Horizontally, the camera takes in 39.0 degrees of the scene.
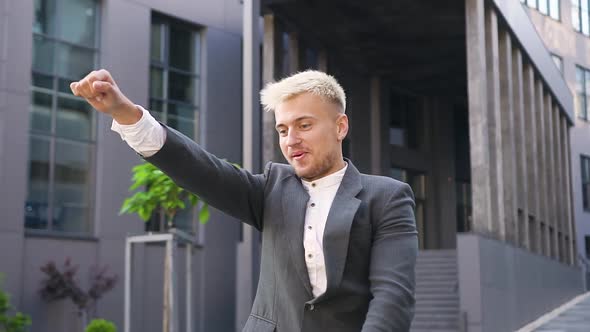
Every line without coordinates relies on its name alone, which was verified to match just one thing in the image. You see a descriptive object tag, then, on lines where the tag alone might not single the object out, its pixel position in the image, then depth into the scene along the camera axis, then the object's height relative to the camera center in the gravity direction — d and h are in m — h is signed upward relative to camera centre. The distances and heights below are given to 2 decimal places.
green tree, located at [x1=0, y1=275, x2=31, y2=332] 15.20 -0.72
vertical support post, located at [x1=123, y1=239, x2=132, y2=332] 11.81 -0.15
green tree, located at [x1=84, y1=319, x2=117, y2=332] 14.66 -0.81
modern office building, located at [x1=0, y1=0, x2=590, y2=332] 17.41 +3.82
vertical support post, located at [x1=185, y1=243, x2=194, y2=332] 11.69 -0.07
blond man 2.67 +0.22
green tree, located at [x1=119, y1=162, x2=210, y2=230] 11.45 +1.15
